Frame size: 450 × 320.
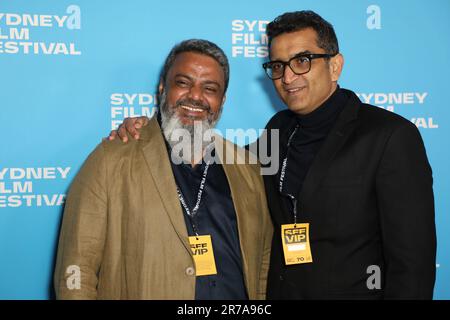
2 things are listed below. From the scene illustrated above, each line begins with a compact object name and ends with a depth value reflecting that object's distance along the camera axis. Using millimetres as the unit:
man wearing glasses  1951
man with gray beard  2021
